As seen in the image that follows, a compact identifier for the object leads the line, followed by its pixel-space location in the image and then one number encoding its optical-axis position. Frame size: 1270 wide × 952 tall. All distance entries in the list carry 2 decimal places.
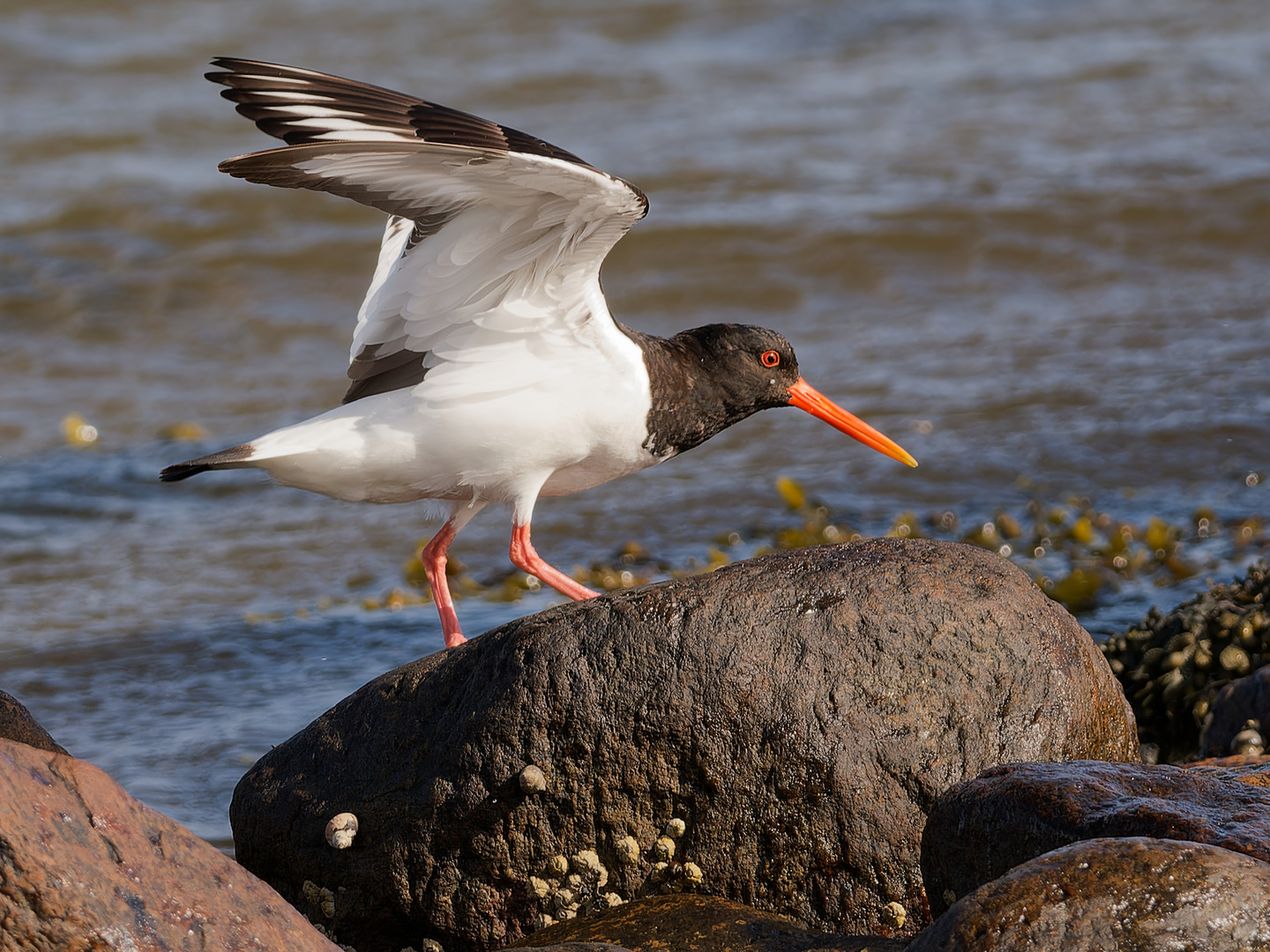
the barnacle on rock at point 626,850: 5.87
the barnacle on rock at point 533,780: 5.81
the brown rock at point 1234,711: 7.08
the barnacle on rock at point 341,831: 6.06
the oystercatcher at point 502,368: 7.58
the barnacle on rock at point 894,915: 5.70
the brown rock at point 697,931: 5.39
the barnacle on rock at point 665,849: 5.86
